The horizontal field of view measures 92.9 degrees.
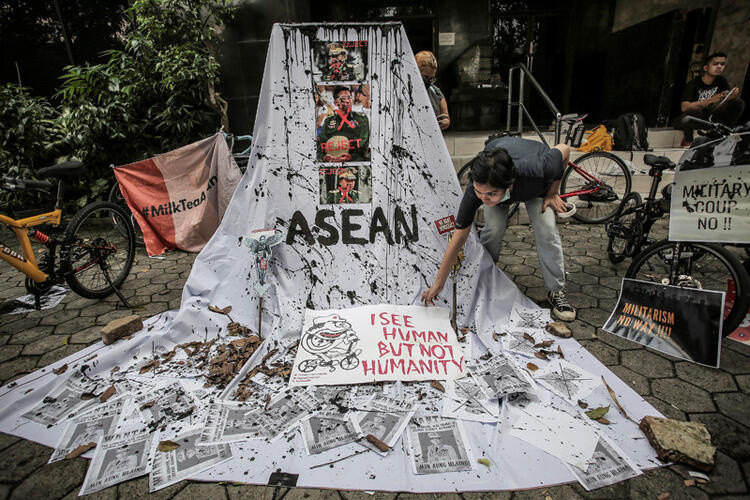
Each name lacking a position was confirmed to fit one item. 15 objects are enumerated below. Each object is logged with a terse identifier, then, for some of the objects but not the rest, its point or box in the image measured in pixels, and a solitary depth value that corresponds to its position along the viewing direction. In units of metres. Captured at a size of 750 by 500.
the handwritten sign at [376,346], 2.16
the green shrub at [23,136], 5.11
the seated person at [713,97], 5.31
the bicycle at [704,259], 2.19
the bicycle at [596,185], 4.66
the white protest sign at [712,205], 2.14
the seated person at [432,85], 3.95
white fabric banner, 2.31
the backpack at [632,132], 6.08
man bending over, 2.04
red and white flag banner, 4.02
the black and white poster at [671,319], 2.22
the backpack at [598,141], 6.28
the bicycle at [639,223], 3.14
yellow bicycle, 2.86
